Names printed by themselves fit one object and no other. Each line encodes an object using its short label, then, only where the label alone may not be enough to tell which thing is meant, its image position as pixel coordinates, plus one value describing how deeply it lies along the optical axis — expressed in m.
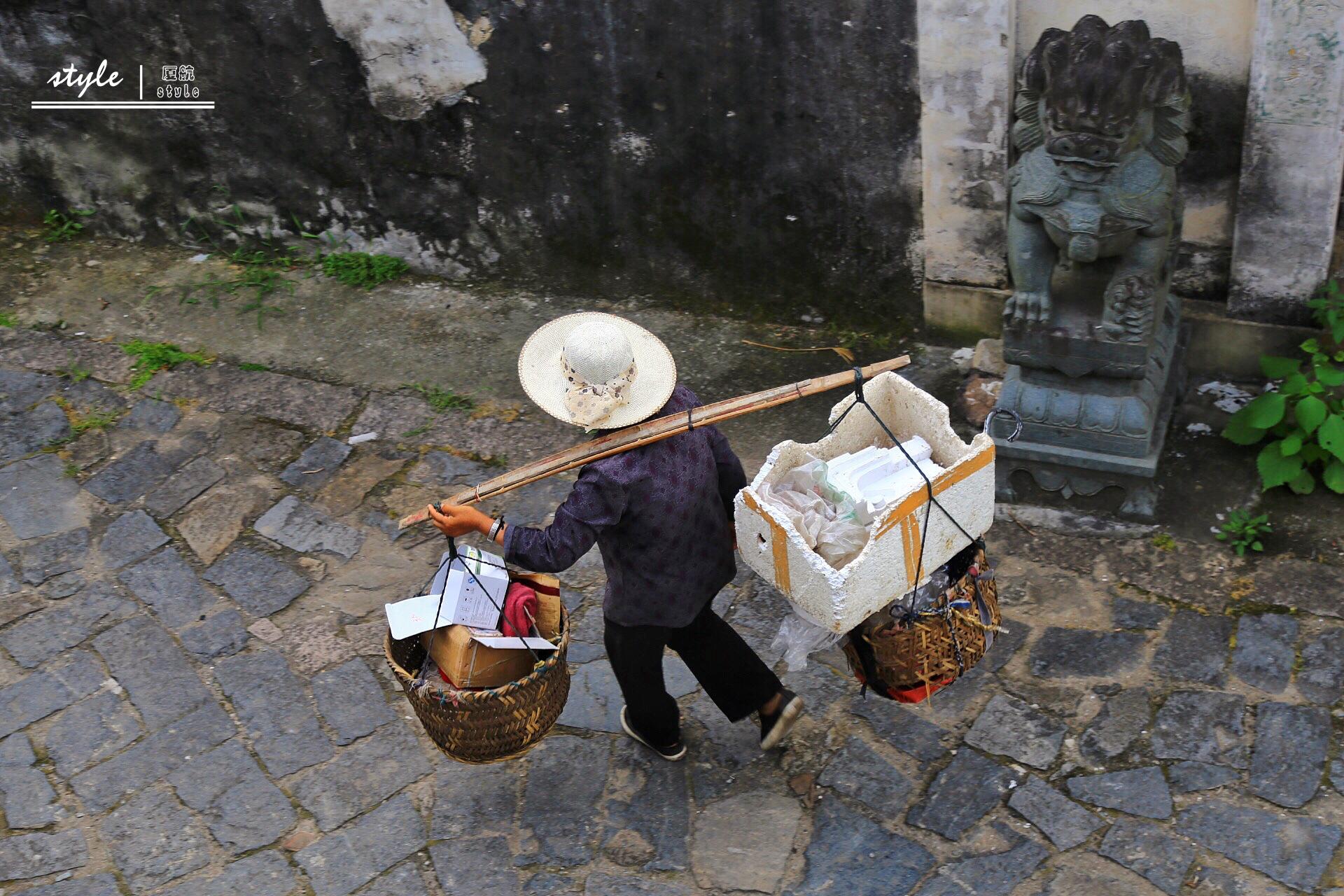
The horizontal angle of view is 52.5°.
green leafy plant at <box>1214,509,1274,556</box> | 4.85
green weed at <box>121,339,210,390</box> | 6.34
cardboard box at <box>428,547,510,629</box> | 3.91
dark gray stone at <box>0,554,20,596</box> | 5.21
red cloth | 3.98
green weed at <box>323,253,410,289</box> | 6.89
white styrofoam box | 3.50
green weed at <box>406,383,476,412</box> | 6.02
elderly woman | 3.66
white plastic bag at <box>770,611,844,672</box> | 3.91
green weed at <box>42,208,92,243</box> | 7.39
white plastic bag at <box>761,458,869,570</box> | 3.68
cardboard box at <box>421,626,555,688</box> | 3.90
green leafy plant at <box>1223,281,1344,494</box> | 4.88
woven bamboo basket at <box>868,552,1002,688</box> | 3.75
